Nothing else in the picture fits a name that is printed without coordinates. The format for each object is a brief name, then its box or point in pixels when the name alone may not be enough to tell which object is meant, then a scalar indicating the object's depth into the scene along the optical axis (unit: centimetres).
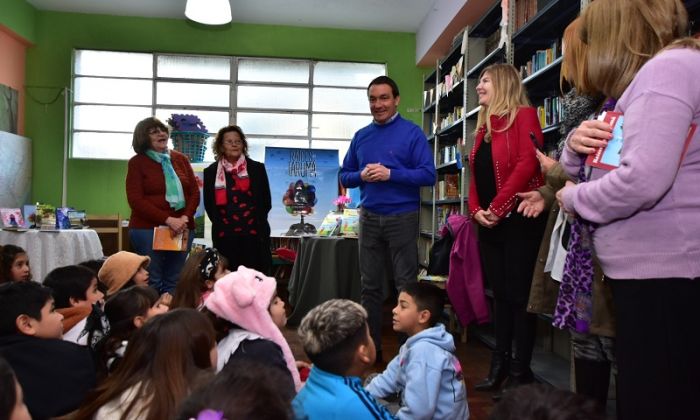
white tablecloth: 372
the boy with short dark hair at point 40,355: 152
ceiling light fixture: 512
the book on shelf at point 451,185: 522
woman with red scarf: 322
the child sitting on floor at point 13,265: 300
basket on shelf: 605
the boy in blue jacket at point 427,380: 177
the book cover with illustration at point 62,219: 405
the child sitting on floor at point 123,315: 176
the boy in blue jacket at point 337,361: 140
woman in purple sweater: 100
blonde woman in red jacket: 239
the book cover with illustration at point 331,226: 438
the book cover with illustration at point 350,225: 432
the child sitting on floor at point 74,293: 217
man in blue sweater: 289
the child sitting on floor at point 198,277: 240
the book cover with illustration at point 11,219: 397
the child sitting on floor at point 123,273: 278
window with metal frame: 685
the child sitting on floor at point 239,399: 78
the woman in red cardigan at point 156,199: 322
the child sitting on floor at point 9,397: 90
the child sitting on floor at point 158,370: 119
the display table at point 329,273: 412
